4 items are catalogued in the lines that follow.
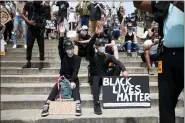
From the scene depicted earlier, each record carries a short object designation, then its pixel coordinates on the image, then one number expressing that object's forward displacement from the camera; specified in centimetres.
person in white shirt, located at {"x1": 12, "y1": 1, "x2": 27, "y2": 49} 937
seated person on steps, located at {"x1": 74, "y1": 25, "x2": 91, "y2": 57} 807
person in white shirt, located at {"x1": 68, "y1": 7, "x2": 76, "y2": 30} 1229
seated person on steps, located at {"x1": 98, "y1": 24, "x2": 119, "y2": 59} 816
